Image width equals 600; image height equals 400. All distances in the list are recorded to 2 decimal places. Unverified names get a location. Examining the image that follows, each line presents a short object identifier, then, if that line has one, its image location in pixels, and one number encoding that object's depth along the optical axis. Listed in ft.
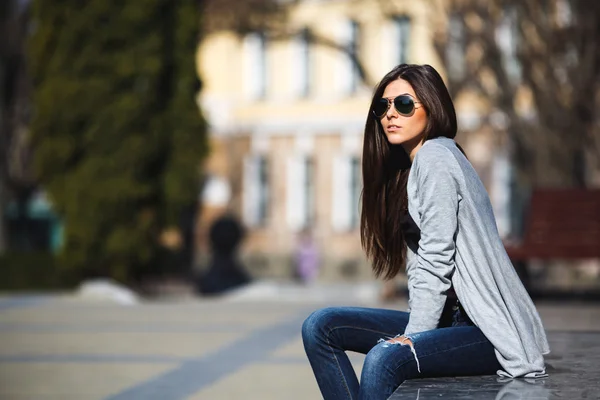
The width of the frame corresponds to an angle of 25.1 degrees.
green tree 69.82
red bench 57.06
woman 16.65
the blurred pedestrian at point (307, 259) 111.55
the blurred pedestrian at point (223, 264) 74.84
